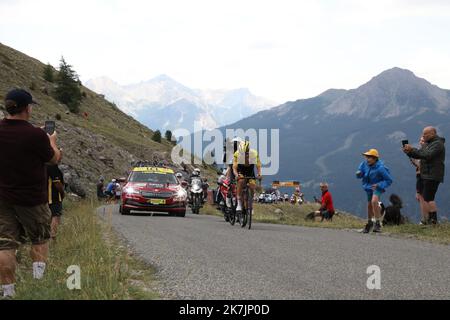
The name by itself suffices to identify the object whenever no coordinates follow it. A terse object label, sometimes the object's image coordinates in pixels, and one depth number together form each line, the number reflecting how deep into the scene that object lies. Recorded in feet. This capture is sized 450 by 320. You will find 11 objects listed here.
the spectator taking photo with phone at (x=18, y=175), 17.80
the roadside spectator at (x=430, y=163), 38.04
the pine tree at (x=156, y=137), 218.54
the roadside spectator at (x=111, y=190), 93.69
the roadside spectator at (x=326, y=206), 58.54
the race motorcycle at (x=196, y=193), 72.43
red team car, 59.88
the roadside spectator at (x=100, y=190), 91.55
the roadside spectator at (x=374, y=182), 40.24
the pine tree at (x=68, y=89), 177.68
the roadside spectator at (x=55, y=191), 30.04
